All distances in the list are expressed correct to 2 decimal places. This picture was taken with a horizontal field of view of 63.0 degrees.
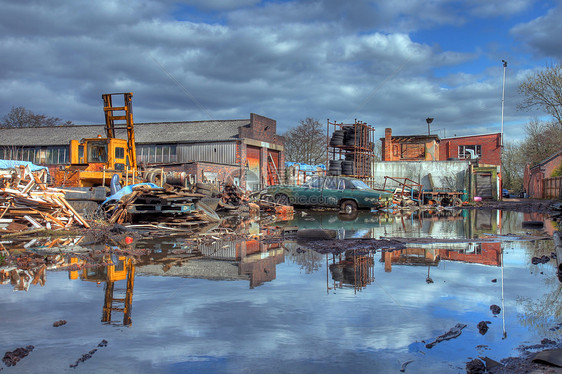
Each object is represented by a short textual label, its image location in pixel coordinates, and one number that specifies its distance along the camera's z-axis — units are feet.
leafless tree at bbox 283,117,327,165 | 183.42
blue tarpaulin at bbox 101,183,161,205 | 48.26
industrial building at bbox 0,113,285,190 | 122.93
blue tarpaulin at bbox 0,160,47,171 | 79.61
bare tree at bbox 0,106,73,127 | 197.47
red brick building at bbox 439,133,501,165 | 165.07
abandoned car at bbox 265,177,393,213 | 67.87
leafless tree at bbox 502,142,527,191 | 227.40
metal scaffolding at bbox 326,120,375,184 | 104.73
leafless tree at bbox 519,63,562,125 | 112.37
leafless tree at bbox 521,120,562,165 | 151.43
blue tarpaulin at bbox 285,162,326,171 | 138.13
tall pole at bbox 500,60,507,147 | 146.82
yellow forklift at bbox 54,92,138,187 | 55.36
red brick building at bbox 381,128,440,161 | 150.20
